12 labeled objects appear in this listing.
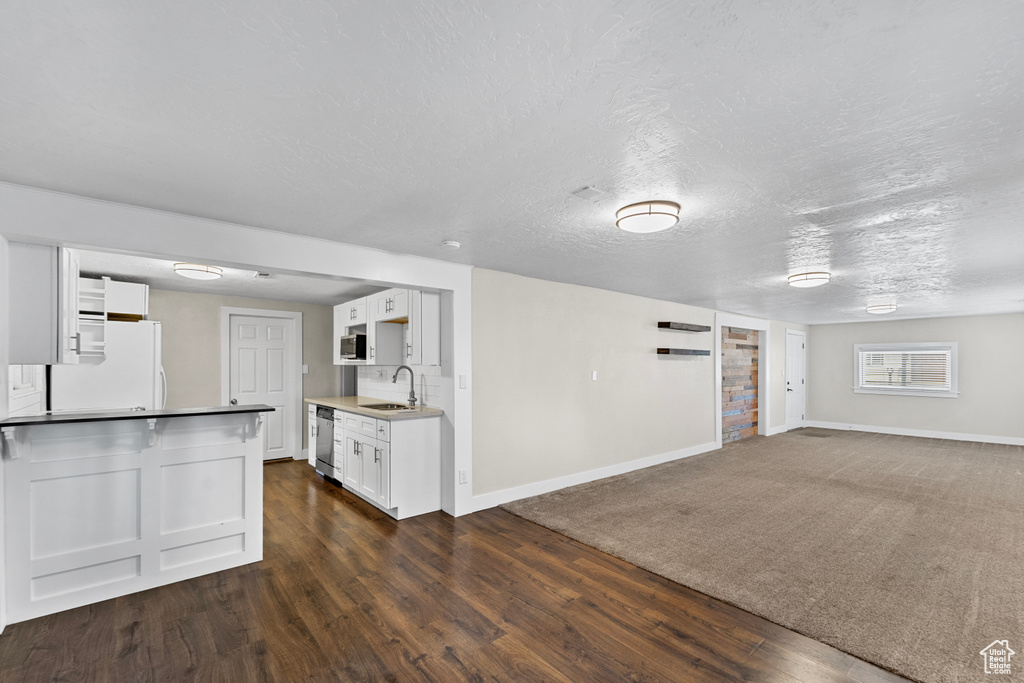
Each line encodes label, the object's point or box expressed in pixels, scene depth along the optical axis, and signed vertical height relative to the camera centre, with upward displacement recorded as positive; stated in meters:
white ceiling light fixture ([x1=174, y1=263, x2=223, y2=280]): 4.17 +0.68
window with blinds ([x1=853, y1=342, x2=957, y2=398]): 8.30 -0.46
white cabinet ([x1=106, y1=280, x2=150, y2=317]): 4.60 +0.48
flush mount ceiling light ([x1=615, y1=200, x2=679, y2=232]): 2.54 +0.72
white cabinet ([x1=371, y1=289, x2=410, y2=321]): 4.61 +0.43
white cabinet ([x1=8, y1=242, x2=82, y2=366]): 2.50 +0.23
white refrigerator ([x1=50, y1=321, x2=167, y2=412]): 4.18 -0.31
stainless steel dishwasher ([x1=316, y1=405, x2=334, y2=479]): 5.32 -1.14
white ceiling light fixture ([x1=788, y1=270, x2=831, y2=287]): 4.39 +0.64
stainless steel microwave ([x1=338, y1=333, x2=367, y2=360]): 5.48 -0.02
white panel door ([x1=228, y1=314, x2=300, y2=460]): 6.03 -0.39
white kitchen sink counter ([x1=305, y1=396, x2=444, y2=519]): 4.05 -1.05
